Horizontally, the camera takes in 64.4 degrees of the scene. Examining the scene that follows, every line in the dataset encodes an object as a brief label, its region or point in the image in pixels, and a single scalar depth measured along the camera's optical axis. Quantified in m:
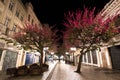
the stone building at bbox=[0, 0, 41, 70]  12.09
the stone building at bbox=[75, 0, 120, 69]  12.89
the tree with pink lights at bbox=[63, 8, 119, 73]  10.80
